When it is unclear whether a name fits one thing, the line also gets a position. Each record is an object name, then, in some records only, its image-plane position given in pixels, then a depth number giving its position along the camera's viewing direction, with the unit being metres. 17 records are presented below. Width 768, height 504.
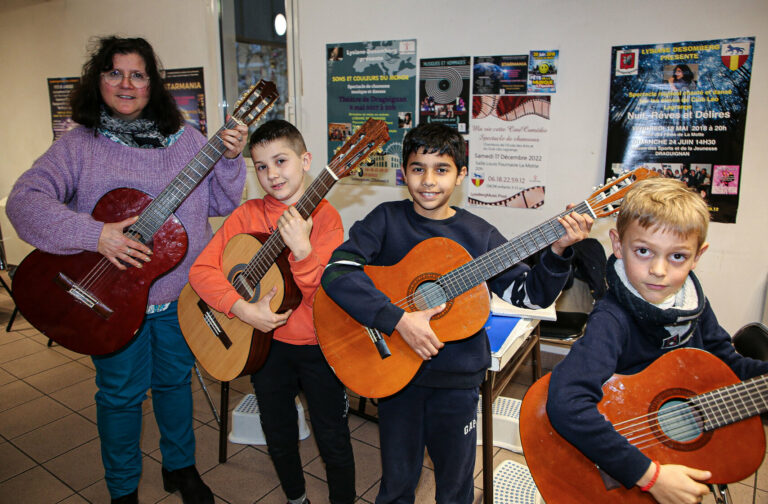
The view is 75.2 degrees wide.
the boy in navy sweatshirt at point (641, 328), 1.10
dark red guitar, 1.81
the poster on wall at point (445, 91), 3.13
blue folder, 1.94
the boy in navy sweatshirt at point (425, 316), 1.57
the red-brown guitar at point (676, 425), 1.14
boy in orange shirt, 1.79
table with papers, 1.88
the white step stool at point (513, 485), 2.14
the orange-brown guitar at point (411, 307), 1.53
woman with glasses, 1.77
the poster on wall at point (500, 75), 2.96
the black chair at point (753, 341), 1.63
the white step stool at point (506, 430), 2.50
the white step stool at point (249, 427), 2.59
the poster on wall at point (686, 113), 2.54
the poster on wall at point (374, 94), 3.31
